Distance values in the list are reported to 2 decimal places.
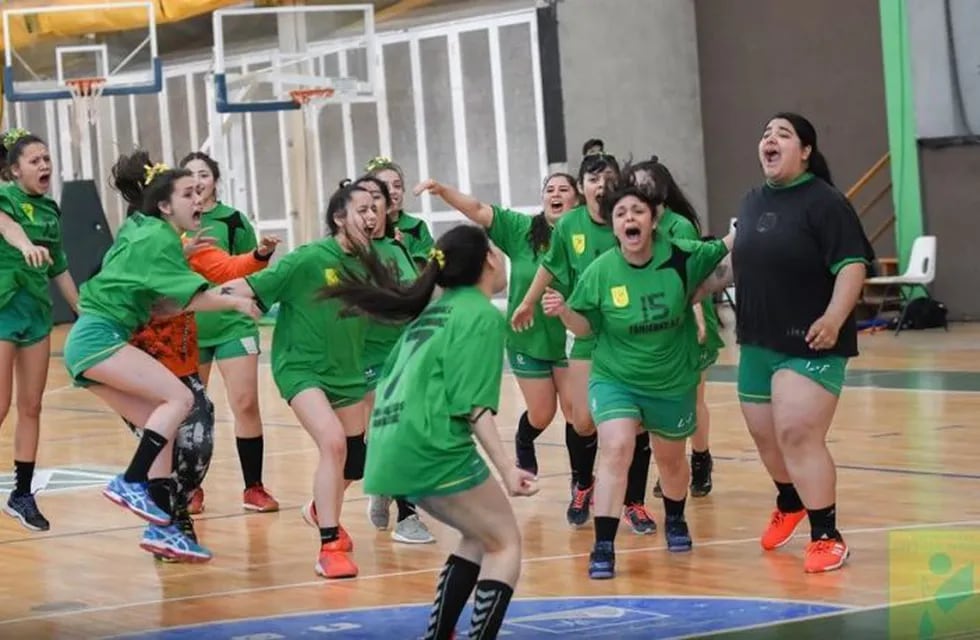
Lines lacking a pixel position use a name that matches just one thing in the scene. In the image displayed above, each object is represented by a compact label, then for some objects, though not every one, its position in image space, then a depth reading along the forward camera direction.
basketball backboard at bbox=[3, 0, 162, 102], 34.87
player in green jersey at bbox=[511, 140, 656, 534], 12.97
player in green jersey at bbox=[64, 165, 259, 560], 11.61
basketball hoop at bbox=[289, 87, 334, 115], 32.80
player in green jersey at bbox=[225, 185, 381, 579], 11.59
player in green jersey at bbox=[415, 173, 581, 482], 13.88
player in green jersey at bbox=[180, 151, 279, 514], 14.25
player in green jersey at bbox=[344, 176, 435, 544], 12.30
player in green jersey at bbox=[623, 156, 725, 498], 12.55
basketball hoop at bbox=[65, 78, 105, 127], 34.44
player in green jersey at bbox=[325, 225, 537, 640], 8.57
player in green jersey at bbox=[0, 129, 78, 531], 13.49
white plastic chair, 26.53
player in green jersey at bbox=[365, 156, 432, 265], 13.78
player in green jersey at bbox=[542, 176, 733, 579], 11.34
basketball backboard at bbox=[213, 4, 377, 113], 33.05
